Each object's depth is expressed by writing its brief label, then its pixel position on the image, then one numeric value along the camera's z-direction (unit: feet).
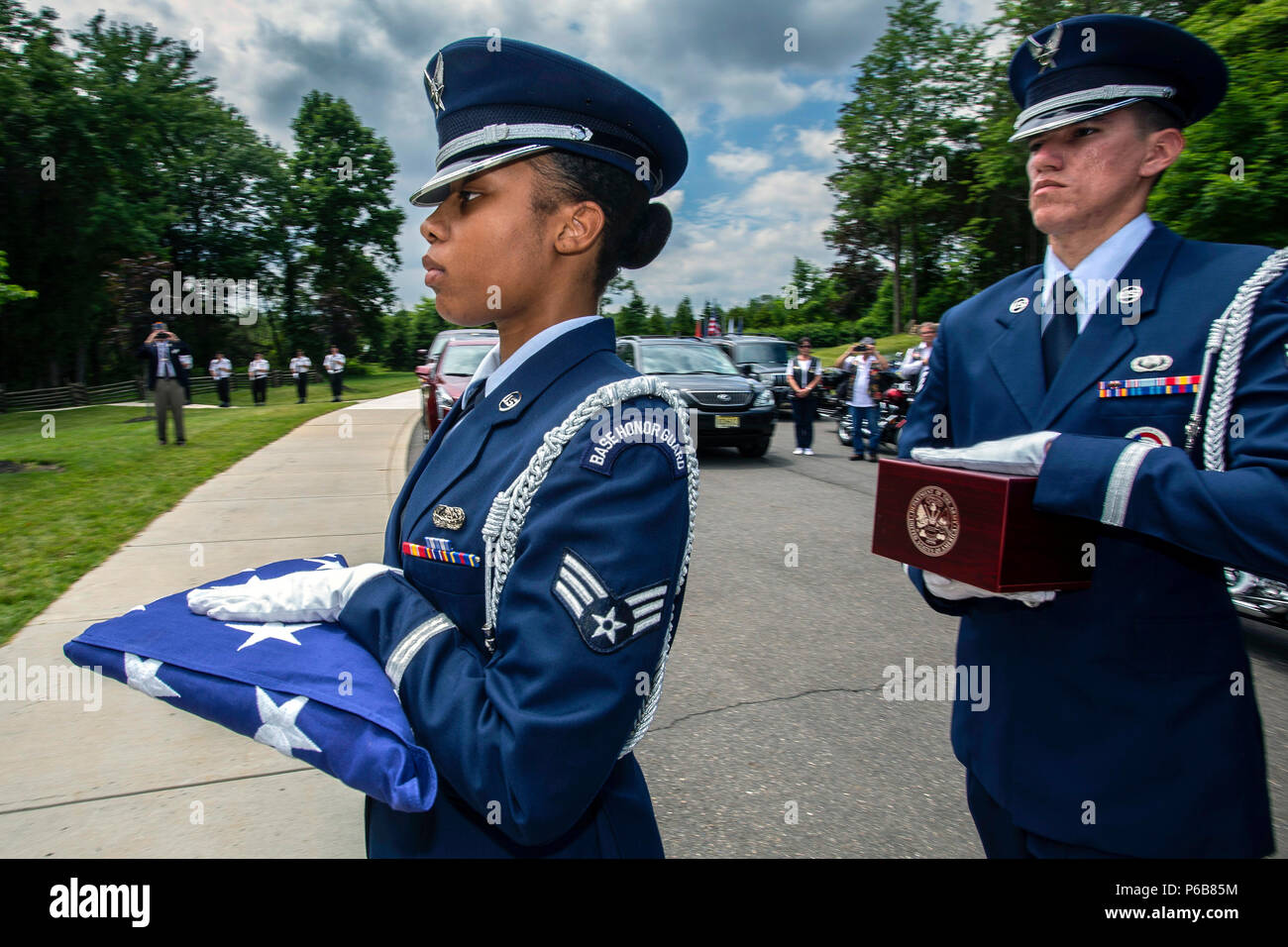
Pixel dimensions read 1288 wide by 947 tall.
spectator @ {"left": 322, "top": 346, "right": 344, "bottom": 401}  86.76
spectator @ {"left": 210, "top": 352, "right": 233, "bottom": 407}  87.51
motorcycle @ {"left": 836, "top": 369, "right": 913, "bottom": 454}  41.98
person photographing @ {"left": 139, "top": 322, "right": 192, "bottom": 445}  40.98
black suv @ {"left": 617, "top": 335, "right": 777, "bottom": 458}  40.34
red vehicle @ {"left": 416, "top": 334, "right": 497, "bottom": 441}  37.01
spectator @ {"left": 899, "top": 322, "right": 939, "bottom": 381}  35.96
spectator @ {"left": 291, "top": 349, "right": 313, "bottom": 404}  88.43
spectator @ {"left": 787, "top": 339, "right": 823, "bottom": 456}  41.86
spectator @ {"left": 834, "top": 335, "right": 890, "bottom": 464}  40.88
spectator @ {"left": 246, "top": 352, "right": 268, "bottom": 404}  90.33
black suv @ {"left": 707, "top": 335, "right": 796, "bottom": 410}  61.05
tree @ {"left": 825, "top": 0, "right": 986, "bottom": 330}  133.49
